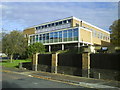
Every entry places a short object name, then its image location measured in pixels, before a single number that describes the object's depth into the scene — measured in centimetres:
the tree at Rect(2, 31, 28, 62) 1981
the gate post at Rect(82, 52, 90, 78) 876
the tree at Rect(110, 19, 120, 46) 1974
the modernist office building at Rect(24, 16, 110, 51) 2330
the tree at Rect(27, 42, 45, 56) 2324
